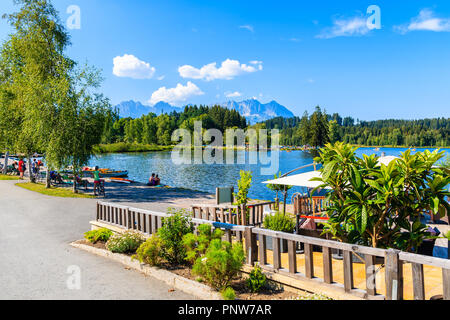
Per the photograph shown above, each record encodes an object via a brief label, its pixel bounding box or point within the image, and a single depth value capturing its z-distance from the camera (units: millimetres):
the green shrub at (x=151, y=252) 7824
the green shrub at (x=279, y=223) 9516
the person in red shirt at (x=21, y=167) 33094
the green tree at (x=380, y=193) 5703
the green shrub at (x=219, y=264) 6168
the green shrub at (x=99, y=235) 10391
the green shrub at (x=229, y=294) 5934
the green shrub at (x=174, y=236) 7883
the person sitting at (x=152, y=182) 31656
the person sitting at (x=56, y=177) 28531
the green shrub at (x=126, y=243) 9055
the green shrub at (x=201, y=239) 7184
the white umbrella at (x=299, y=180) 9807
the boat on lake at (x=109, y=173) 37288
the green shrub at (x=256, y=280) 6434
